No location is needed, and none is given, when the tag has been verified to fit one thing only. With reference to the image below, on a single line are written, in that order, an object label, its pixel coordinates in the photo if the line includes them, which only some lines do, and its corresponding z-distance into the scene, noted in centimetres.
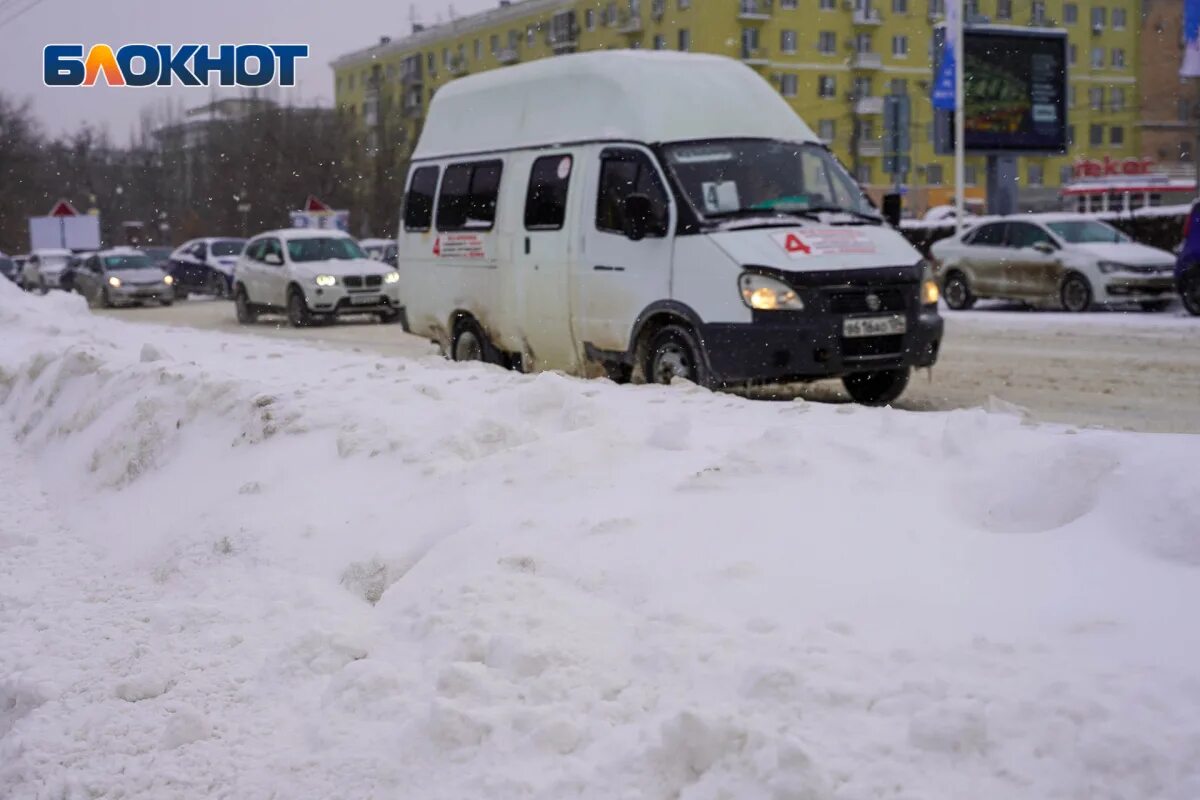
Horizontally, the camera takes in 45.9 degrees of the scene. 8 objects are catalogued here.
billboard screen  3200
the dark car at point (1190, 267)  1928
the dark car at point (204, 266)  3656
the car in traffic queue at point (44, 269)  4512
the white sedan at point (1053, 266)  2103
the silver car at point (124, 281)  3409
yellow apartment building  7938
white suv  2345
